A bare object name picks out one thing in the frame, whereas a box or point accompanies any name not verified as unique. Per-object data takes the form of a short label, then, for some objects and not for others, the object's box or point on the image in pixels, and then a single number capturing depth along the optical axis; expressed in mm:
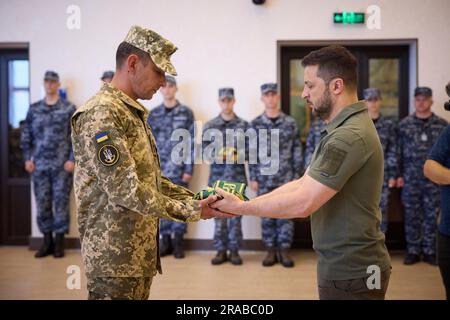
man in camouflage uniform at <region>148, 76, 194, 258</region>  5438
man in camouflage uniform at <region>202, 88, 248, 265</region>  5234
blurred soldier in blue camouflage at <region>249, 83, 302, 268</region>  5184
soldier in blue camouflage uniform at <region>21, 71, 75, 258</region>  5488
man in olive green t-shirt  1708
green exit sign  5383
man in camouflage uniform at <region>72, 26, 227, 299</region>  1755
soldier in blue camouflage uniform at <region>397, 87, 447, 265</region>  5133
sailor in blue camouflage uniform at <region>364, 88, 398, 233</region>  5219
